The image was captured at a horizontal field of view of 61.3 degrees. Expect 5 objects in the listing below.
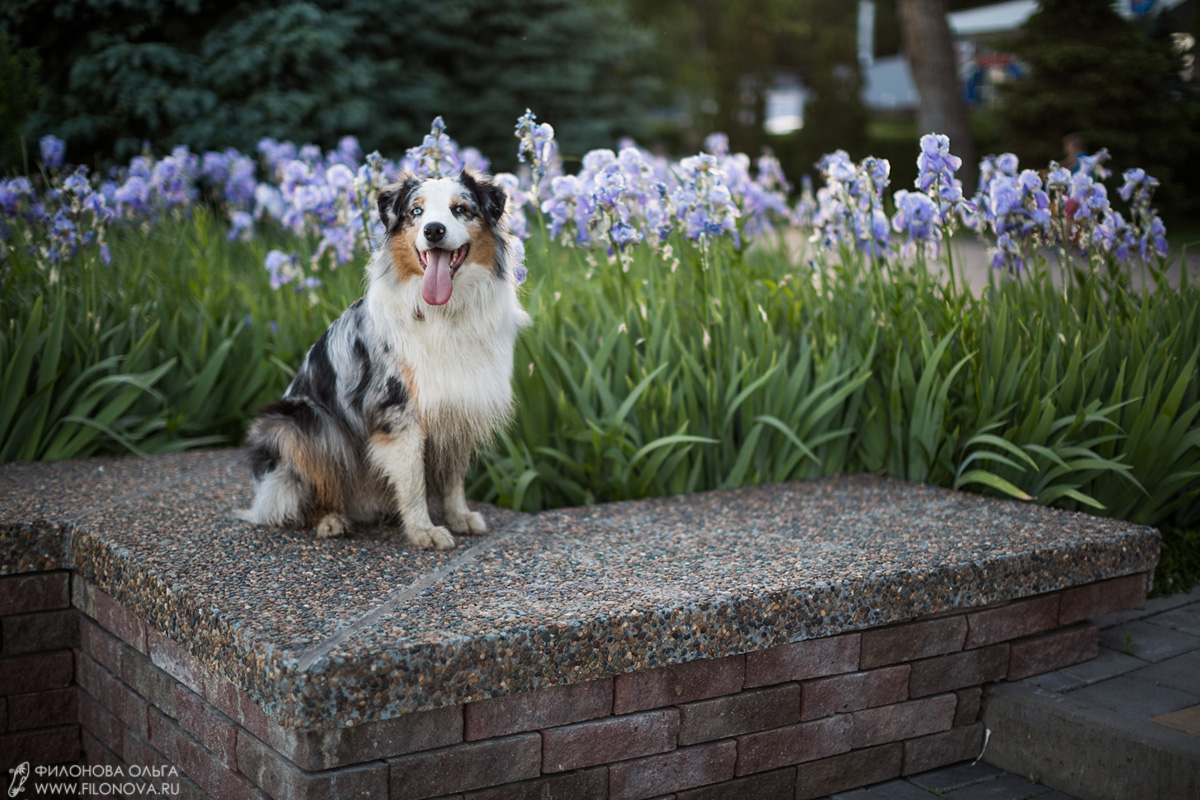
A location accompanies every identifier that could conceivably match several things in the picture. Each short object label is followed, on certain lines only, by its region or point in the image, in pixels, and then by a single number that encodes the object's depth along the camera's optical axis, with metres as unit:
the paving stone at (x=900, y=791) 2.73
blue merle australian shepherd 2.81
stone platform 2.18
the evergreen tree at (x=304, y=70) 8.13
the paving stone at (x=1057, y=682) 2.88
